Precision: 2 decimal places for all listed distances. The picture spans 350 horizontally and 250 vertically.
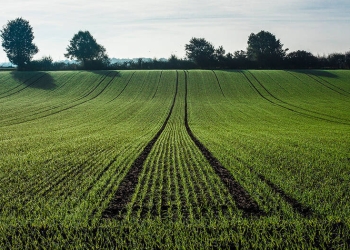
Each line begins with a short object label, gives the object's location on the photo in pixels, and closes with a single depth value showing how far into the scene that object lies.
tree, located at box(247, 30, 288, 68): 122.50
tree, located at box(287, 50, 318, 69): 87.06
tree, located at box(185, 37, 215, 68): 91.38
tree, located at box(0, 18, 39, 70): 89.19
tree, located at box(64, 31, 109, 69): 104.88
